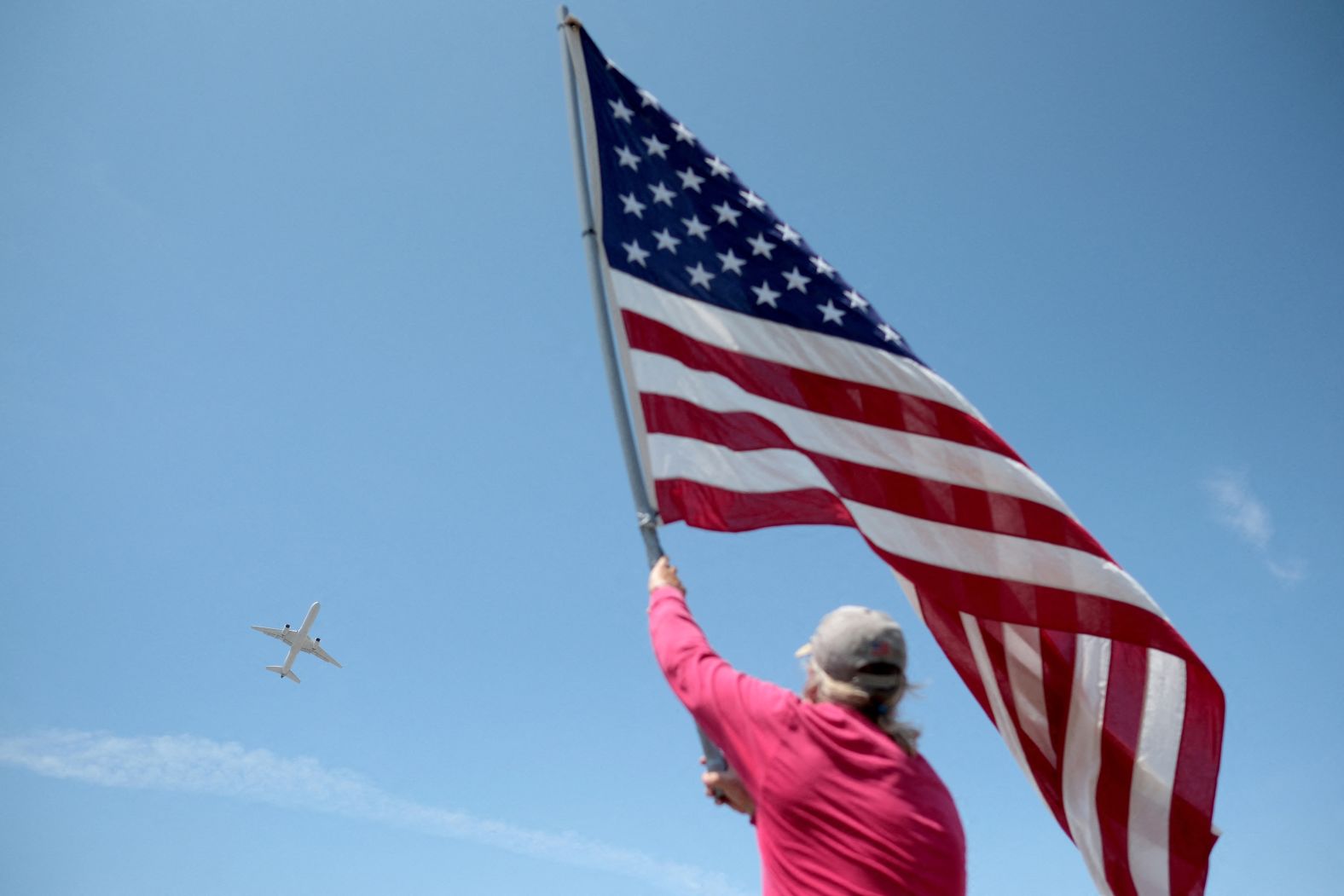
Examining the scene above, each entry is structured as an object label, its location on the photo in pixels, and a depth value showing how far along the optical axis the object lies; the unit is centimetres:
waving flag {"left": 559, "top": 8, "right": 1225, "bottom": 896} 545
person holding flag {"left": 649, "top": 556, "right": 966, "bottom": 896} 278
